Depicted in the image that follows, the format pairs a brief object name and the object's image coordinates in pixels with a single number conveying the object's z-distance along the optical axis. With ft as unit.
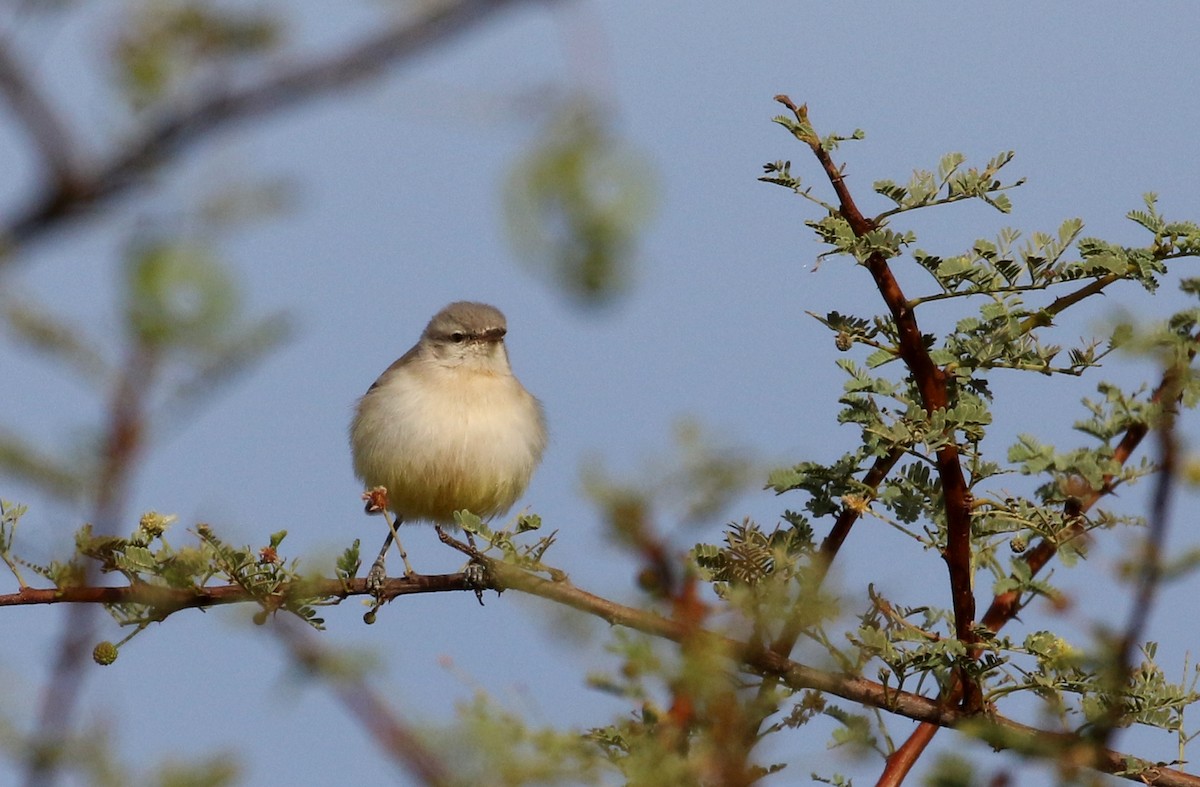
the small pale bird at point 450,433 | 45.57
